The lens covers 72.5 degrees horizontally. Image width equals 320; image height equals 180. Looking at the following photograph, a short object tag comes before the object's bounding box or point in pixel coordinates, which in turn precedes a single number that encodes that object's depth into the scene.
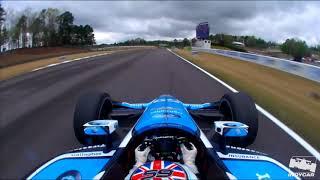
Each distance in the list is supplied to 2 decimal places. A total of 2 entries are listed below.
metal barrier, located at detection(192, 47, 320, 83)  8.19
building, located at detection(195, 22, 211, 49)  48.00
